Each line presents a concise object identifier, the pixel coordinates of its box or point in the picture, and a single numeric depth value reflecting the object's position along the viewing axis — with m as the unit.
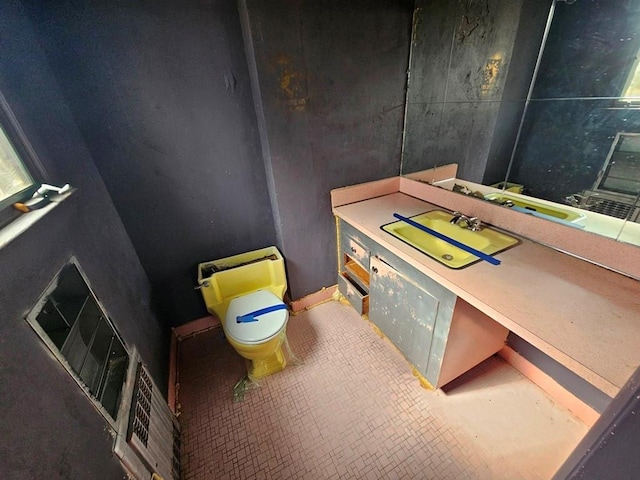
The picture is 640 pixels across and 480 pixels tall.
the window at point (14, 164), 0.75
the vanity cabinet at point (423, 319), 1.14
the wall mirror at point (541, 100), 0.89
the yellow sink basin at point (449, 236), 1.16
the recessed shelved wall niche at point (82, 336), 0.67
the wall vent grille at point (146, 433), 0.82
